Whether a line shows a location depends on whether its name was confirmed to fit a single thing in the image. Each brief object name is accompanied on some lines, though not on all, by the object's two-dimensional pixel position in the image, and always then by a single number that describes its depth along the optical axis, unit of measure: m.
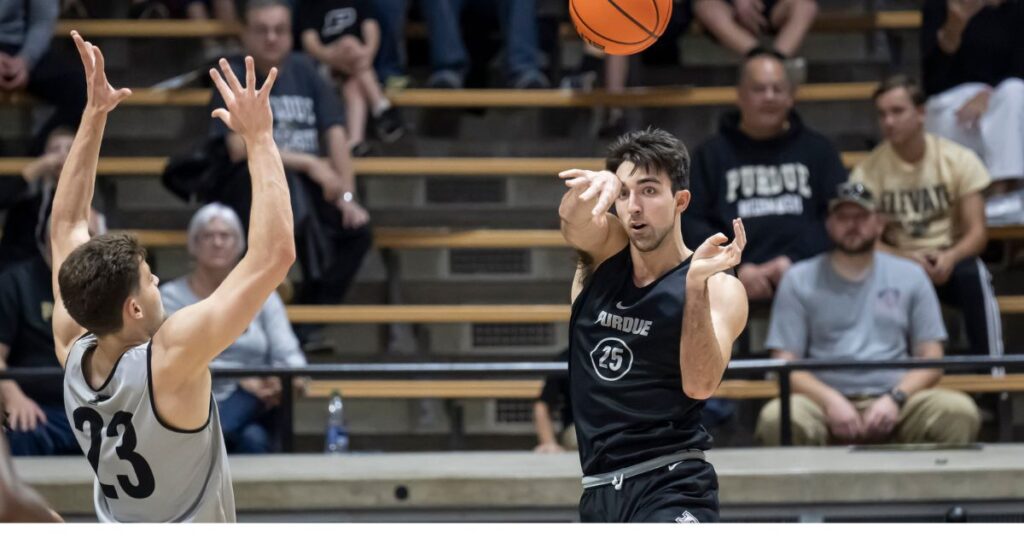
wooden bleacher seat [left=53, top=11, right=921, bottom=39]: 16.89
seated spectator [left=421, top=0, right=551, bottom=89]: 15.97
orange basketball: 9.85
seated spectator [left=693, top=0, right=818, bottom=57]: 15.91
